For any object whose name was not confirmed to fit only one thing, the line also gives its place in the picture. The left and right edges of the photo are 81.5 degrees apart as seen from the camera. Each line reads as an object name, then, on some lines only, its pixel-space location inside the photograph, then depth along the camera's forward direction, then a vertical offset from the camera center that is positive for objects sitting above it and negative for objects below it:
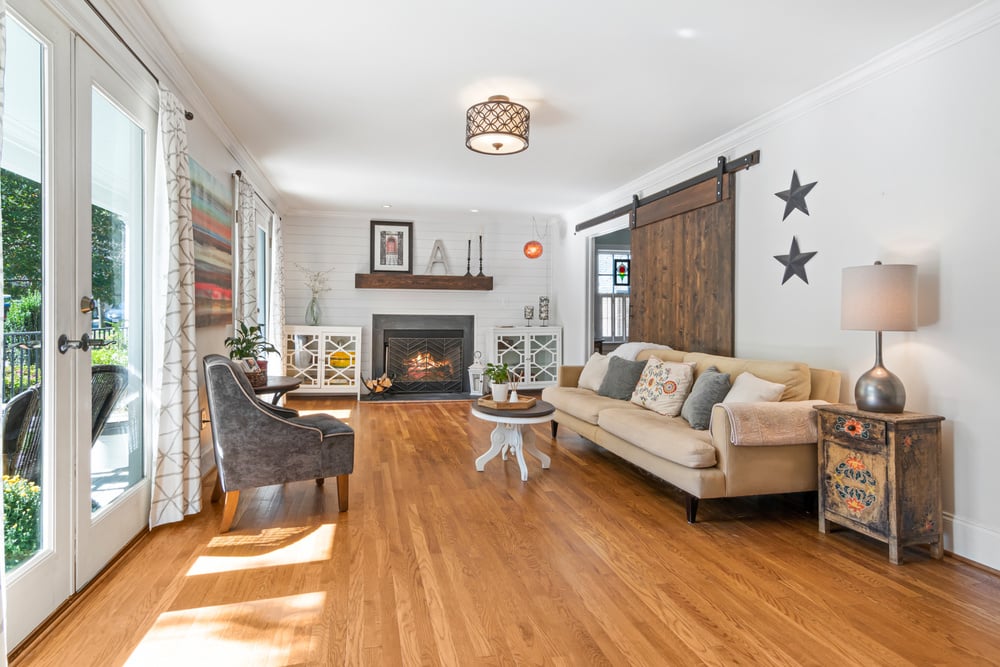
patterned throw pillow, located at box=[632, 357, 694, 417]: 4.11 -0.39
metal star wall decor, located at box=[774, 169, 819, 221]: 3.81 +0.94
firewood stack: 7.80 -0.70
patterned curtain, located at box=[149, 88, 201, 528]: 3.03 -0.07
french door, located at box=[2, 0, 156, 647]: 1.92 +0.11
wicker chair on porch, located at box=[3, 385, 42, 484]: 1.86 -0.34
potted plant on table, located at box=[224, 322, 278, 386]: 4.03 -0.13
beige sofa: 3.09 -0.64
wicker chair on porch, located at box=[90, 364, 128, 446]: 2.45 -0.27
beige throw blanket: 3.05 -0.47
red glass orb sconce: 7.38 +1.08
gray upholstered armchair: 3.00 -0.58
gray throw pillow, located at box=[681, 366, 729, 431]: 3.65 -0.40
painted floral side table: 2.68 -0.67
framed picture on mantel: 8.06 +1.21
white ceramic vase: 4.24 -0.43
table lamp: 2.83 +0.12
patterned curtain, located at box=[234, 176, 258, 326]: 4.86 +0.66
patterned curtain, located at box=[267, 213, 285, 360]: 6.67 +0.46
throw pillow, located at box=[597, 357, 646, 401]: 4.74 -0.37
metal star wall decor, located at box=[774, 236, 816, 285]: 3.82 +0.50
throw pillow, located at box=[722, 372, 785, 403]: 3.34 -0.32
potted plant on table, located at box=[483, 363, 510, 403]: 4.22 -0.35
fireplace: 8.12 -0.25
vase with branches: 7.84 +0.68
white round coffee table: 3.95 -0.68
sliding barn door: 4.59 +0.57
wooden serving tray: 4.13 -0.50
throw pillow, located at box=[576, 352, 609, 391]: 5.22 -0.35
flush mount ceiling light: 3.69 +1.37
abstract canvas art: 3.73 +0.59
